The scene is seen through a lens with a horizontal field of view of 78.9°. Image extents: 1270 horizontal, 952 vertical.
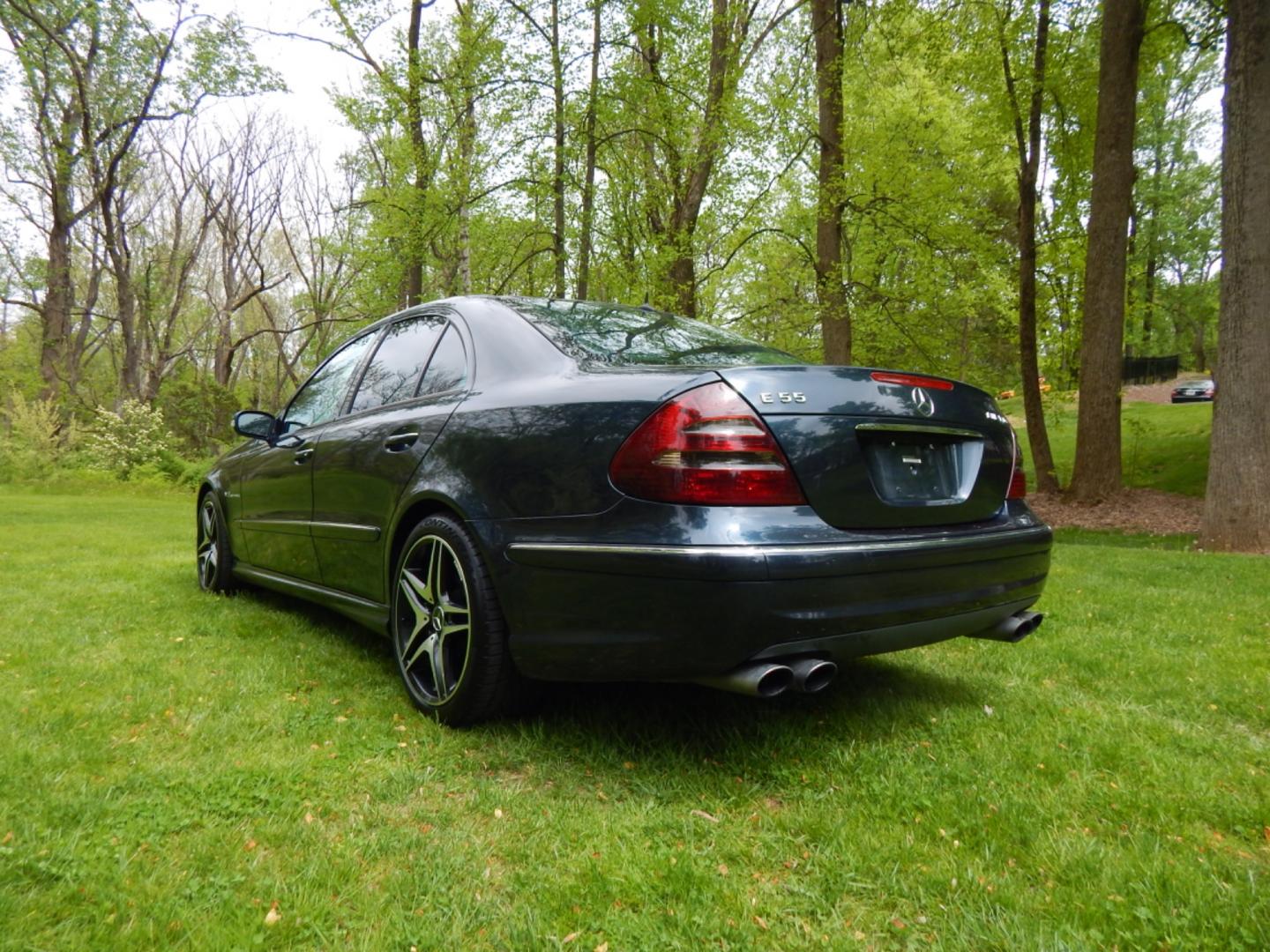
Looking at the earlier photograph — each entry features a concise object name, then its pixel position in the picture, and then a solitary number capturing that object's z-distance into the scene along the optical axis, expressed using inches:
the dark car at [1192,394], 1215.0
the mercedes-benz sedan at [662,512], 80.0
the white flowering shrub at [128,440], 701.3
